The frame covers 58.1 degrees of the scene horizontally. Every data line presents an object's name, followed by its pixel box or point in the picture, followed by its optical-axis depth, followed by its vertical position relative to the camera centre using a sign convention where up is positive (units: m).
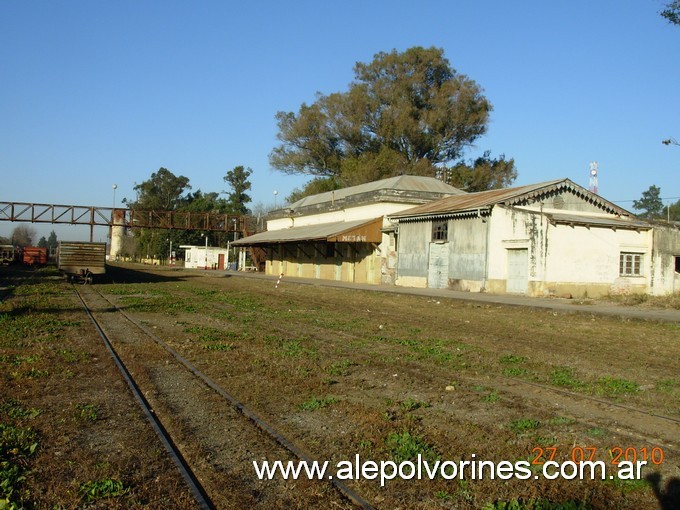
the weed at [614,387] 8.13 -1.48
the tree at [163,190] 114.25 +13.79
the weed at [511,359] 10.33 -1.45
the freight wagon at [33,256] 62.94 +0.17
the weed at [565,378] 8.57 -1.48
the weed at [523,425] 6.23 -1.54
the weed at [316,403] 6.97 -1.57
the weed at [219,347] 11.12 -1.51
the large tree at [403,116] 58.28 +15.20
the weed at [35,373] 8.36 -1.61
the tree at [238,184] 105.12 +14.03
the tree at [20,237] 193.65 +6.37
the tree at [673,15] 22.40 +9.89
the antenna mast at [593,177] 55.08 +9.44
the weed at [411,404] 7.01 -1.55
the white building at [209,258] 72.94 +0.80
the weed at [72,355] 9.83 -1.60
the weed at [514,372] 9.25 -1.48
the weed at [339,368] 9.10 -1.52
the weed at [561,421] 6.47 -1.54
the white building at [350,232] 37.75 +2.52
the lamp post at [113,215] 69.38 +5.29
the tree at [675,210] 92.41 +11.51
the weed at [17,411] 6.41 -1.65
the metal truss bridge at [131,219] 66.12 +5.10
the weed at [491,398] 7.49 -1.53
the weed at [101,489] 4.38 -1.67
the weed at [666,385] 8.35 -1.46
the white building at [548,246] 26.80 +1.45
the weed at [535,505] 4.16 -1.57
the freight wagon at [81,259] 32.03 +0.06
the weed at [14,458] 4.28 -1.66
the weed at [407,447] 5.27 -1.57
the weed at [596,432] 6.05 -1.54
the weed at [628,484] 4.64 -1.57
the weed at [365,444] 5.51 -1.59
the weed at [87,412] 6.44 -1.65
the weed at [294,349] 10.67 -1.49
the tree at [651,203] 118.22 +15.23
